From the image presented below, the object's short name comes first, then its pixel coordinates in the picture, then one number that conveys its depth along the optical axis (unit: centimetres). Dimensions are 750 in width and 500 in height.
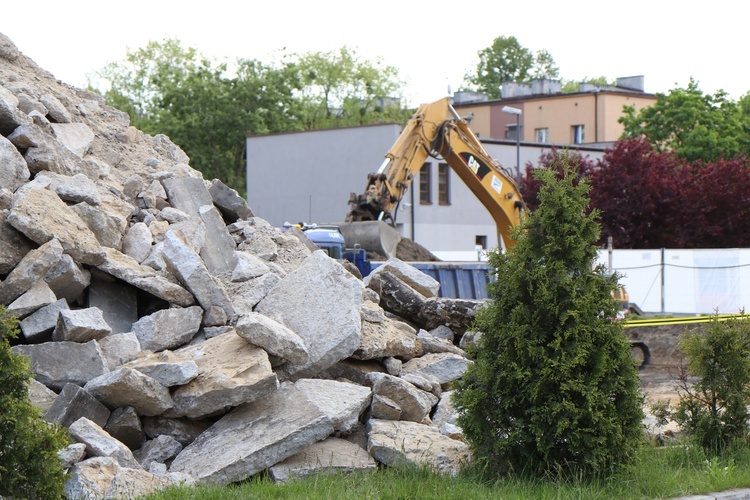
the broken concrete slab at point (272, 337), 1416
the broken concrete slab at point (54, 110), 2181
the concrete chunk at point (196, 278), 1650
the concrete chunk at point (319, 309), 1540
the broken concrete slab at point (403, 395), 1527
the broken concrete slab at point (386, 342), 1659
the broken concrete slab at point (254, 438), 1316
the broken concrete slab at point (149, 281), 1641
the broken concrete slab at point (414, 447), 1387
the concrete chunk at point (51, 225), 1612
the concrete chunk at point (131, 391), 1335
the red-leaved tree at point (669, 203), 7050
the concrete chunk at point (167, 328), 1573
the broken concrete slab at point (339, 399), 1395
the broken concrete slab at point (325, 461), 1338
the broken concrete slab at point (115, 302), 1642
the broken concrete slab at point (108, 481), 1154
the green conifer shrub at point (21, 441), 1037
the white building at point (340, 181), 8525
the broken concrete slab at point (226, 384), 1361
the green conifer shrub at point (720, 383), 1577
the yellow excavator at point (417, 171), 3692
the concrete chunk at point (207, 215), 1917
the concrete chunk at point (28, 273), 1531
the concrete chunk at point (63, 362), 1446
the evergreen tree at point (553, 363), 1293
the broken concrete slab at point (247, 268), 1845
